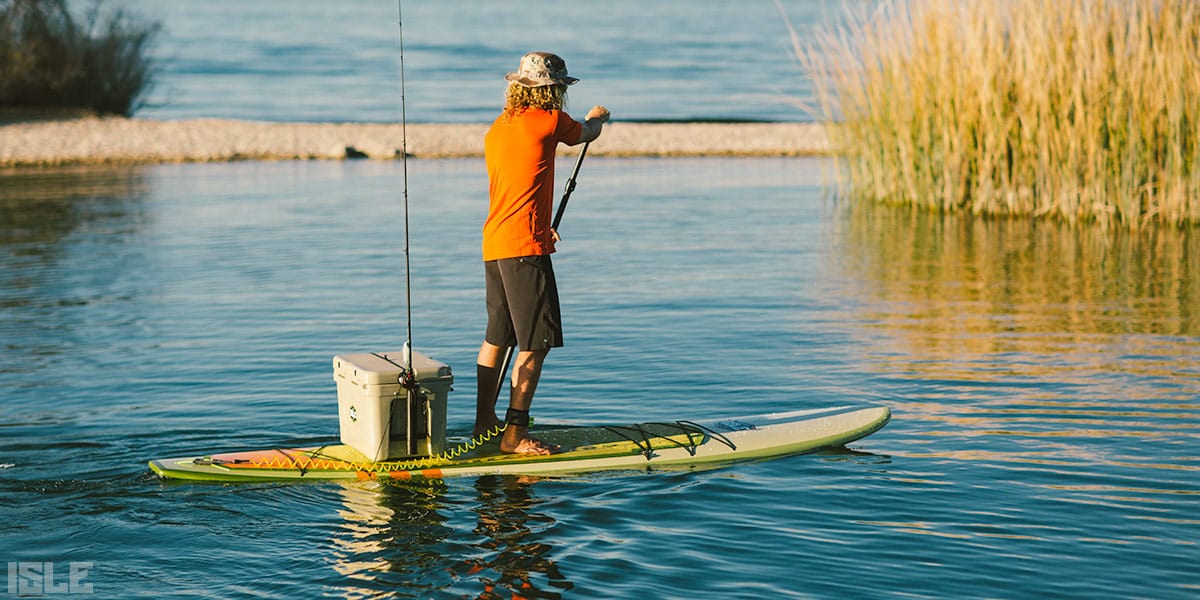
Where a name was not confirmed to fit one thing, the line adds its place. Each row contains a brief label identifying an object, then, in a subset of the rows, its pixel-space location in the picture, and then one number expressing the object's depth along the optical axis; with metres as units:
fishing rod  13.55
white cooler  13.62
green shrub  55.53
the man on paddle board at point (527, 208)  13.58
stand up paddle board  14.02
